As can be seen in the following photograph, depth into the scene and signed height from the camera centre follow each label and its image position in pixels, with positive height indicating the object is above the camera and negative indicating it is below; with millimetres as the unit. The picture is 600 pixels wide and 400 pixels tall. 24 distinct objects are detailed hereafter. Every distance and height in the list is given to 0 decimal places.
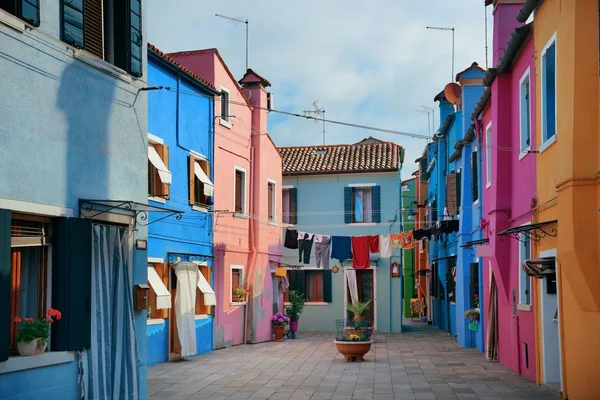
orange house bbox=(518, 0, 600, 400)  10305 +1052
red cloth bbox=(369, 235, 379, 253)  28164 +488
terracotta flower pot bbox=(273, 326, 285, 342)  26266 -2465
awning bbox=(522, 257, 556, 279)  12688 -174
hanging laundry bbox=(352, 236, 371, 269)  28359 +192
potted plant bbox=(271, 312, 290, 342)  26266 -2213
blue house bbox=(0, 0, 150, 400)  8705 +728
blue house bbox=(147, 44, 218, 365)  17891 +1440
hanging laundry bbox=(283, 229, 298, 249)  27125 +625
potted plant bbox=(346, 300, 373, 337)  19281 -1706
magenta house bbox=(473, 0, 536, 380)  14289 +1359
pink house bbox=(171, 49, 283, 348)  22516 +1616
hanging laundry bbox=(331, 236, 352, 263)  28328 +333
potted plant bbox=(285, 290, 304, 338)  27644 -1897
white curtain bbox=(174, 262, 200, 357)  18781 -1186
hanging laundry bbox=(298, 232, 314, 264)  27588 +429
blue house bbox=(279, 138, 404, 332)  30719 +1331
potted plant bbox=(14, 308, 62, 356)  8875 -872
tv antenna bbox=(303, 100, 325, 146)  31778 +5834
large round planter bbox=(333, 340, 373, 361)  18422 -2119
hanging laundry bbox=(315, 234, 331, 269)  28094 +191
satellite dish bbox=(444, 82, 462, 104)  25812 +5292
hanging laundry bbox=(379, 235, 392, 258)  27812 +360
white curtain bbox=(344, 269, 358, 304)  30844 -986
